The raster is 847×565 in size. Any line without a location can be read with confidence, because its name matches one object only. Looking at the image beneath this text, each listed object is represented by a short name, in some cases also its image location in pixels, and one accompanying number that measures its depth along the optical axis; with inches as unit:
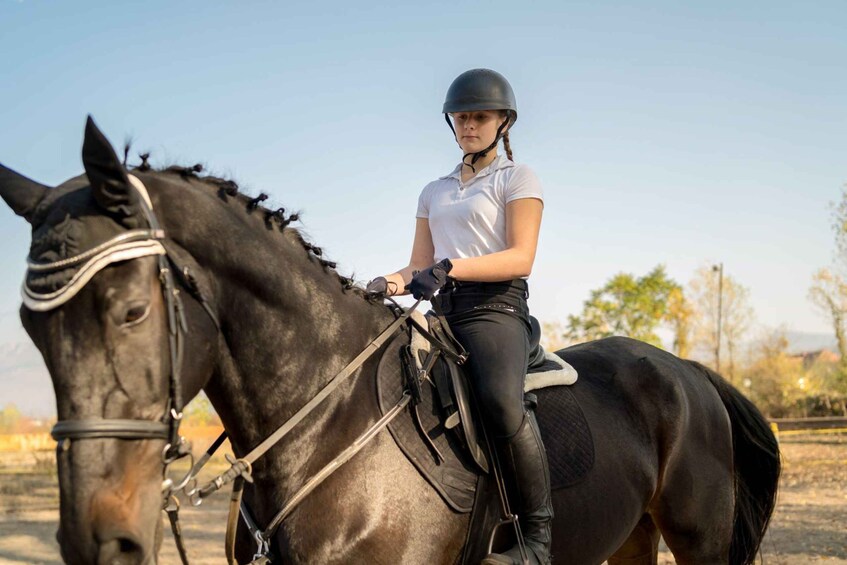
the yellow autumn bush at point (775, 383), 1763.0
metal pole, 1842.6
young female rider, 133.4
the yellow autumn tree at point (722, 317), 1958.7
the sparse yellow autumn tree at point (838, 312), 1524.4
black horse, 90.8
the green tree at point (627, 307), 2103.8
